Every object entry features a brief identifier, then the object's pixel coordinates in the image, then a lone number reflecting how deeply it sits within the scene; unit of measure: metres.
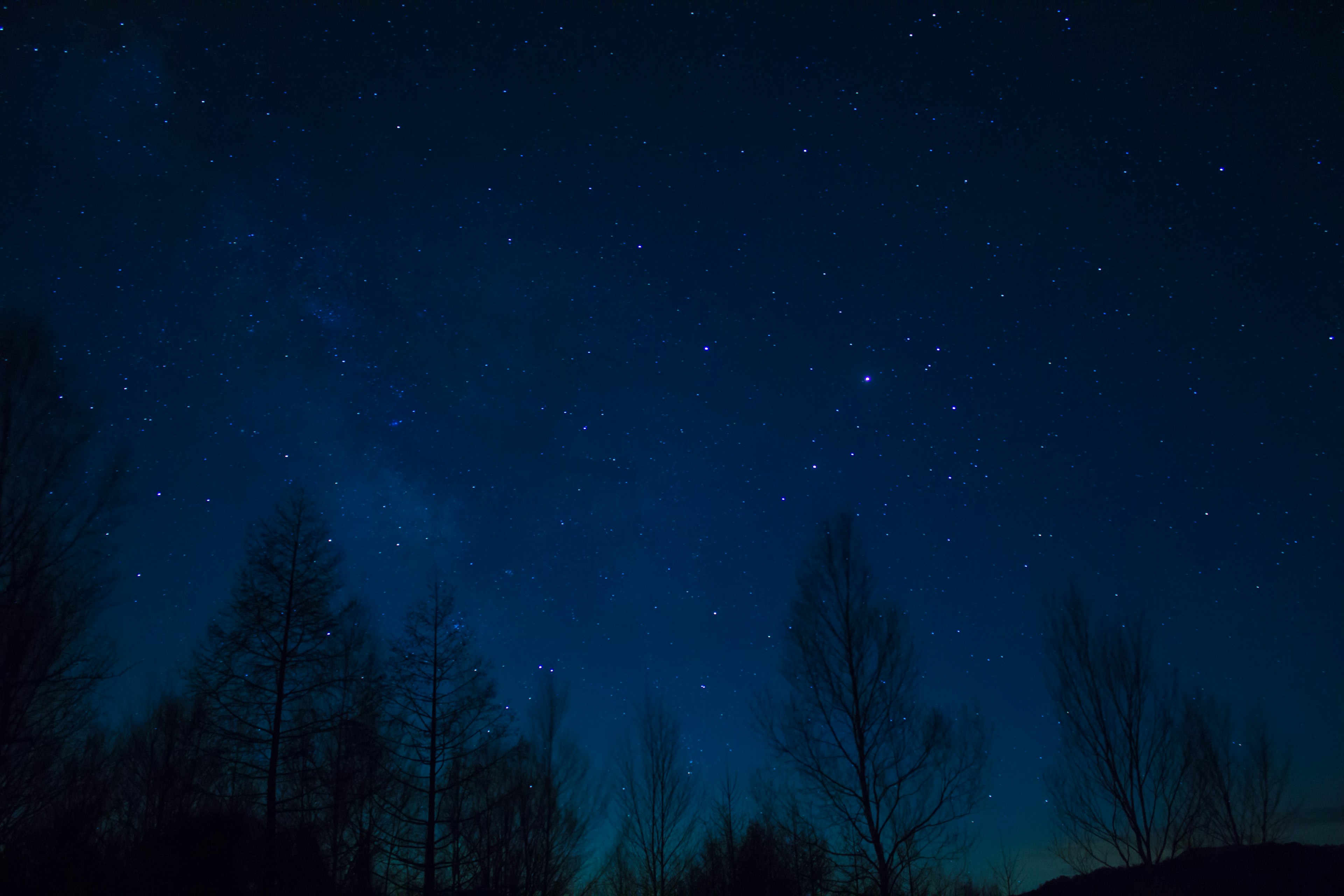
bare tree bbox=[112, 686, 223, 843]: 13.17
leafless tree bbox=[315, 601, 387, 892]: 14.52
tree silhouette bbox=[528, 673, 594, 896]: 24.67
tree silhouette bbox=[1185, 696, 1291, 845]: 24.56
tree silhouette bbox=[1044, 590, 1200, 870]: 16.38
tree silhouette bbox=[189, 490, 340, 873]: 12.93
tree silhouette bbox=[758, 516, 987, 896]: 13.45
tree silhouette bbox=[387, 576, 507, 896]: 15.67
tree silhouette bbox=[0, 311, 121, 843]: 9.71
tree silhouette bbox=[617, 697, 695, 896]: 27.59
